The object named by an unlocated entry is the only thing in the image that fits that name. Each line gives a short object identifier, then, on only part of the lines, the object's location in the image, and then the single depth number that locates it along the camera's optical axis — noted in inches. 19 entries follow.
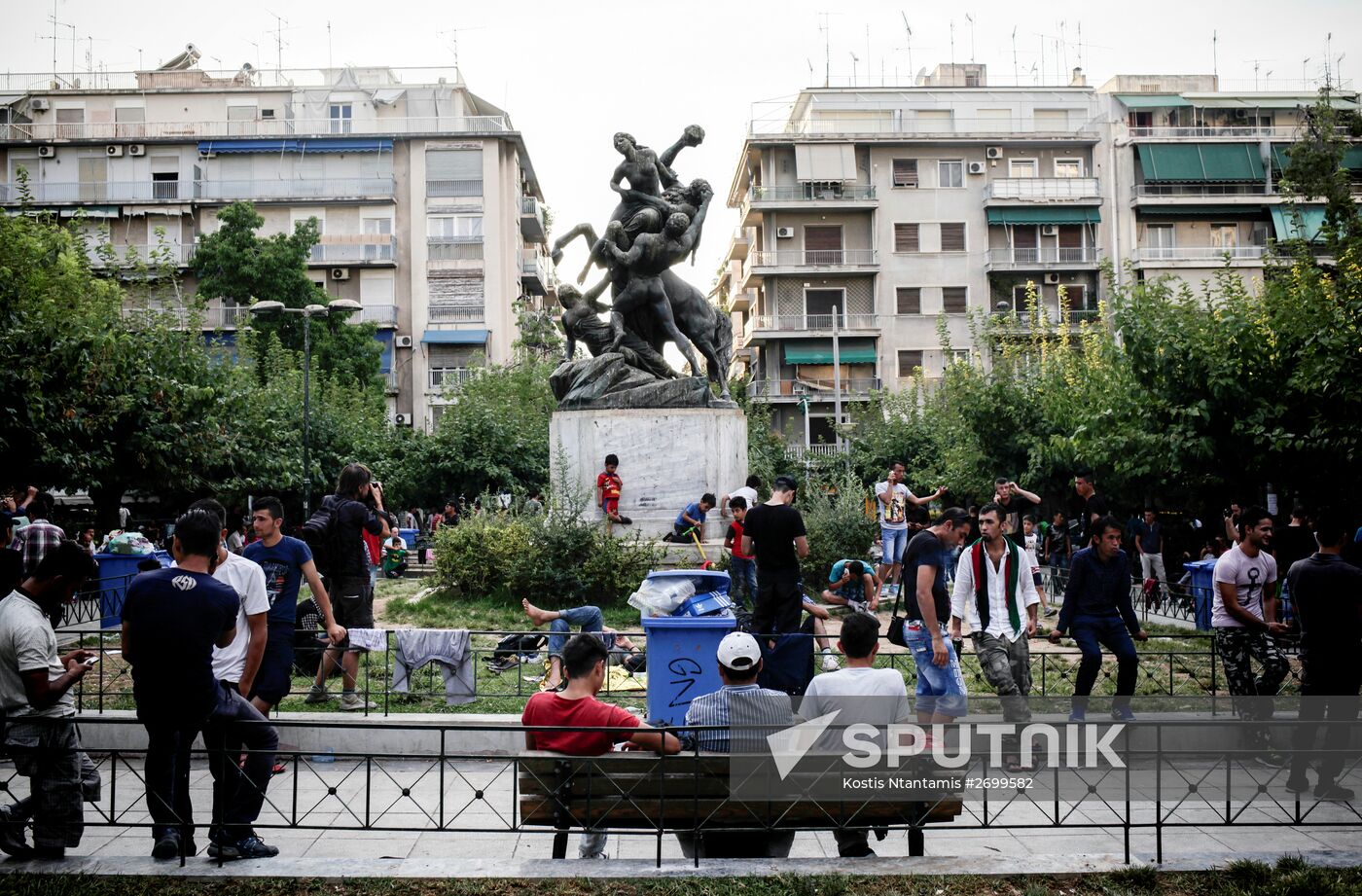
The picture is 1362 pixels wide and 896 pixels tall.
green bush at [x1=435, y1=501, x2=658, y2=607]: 571.8
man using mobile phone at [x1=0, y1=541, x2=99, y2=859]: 228.8
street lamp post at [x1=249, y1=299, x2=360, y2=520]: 963.3
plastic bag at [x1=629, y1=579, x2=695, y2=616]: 374.0
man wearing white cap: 223.5
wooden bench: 218.1
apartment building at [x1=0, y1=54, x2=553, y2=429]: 1991.9
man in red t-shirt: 221.6
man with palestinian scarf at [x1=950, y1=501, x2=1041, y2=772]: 319.0
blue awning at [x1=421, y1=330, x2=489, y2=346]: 2007.9
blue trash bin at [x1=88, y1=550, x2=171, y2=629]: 578.2
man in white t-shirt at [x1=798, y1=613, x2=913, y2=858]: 230.8
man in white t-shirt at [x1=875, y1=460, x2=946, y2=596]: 615.8
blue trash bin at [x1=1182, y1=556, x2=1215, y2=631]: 605.6
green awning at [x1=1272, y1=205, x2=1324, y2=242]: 1856.5
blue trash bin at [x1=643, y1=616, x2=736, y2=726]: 338.3
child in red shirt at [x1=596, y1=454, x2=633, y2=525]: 633.6
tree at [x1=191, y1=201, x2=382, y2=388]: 1754.4
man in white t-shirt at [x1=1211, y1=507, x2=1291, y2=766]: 324.2
